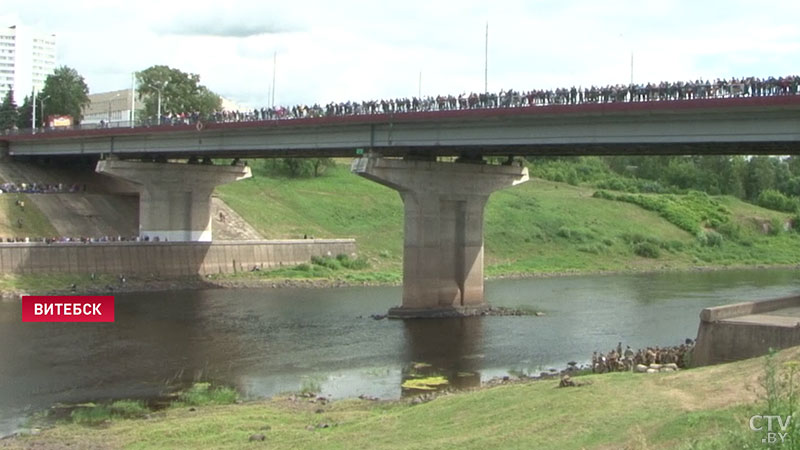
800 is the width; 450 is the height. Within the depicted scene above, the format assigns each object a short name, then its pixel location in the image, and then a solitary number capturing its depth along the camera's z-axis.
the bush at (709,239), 120.75
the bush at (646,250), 110.56
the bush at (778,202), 152.50
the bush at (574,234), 109.88
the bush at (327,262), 88.19
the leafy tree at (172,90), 136.12
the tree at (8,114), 130.36
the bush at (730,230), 127.19
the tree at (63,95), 131.00
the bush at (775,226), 135.62
